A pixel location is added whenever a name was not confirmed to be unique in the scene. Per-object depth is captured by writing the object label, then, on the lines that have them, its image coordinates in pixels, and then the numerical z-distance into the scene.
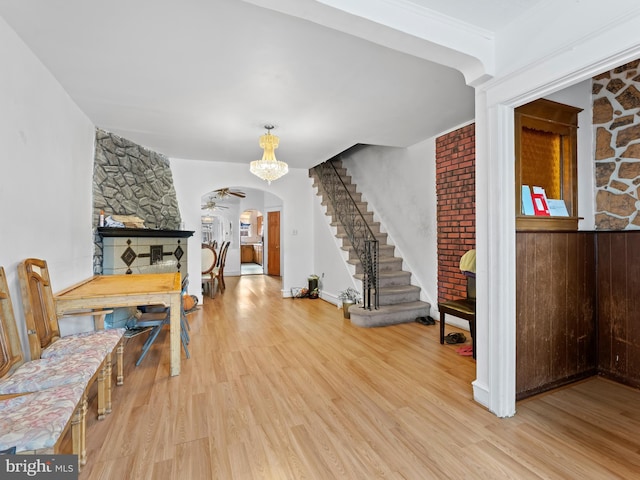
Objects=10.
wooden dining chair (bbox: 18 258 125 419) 1.93
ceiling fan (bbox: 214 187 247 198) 7.54
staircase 4.23
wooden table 2.48
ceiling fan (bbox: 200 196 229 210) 9.36
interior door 9.54
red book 2.40
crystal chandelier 3.82
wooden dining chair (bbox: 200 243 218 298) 6.30
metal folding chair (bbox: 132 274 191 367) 3.04
